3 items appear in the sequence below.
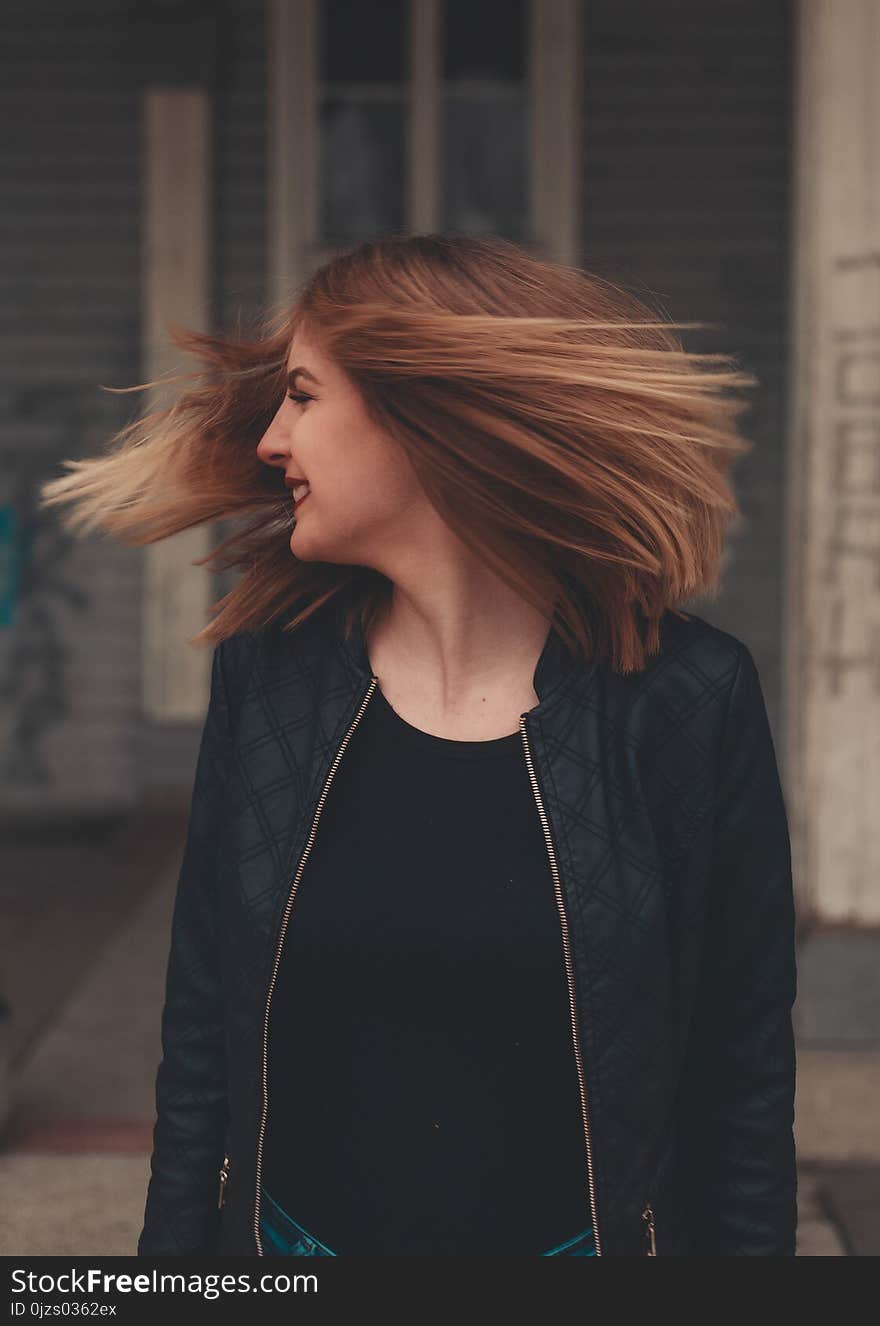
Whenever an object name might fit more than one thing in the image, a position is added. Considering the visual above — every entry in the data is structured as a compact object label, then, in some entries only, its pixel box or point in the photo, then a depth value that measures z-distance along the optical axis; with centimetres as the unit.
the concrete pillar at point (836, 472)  446
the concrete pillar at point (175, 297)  838
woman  168
